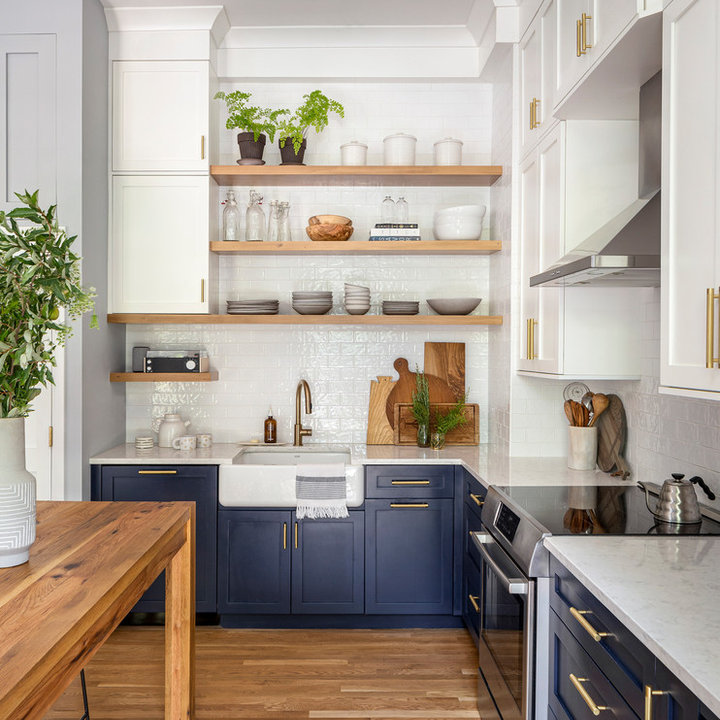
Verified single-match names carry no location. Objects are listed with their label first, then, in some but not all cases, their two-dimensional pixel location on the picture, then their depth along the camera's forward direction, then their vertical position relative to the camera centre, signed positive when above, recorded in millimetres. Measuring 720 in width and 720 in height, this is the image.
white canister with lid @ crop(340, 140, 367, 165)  3891 +1140
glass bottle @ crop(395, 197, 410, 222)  3982 +843
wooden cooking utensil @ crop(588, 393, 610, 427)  3244 -232
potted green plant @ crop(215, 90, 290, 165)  3857 +1281
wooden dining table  1143 -490
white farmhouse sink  3477 -658
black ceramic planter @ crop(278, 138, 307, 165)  3879 +1137
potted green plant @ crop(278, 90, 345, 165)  3803 +1290
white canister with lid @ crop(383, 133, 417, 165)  3871 +1156
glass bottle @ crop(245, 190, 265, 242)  3965 +780
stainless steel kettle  2154 -463
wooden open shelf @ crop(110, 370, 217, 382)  3799 -123
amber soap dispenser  4020 -448
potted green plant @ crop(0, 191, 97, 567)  1547 +49
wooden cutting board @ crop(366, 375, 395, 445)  4047 -351
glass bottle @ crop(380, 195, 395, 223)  3976 +845
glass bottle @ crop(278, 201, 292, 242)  3918 +749
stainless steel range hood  2070 +392
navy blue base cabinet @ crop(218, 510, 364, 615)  3510 -1062
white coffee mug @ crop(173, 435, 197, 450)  3750 -478
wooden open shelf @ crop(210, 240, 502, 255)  3789 +601
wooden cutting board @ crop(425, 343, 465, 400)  4109 -28
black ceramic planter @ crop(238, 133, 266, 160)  3881 +1179
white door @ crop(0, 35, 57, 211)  3414 +1147
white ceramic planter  1548 -331
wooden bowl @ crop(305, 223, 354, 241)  3854 +693
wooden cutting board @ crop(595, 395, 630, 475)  3137 -378
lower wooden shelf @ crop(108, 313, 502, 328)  3768 +196
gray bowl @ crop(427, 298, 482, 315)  3852 +281
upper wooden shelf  3791 +1013
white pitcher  3871 -417
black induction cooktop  2070 -522
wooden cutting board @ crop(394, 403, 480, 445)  3977 -416
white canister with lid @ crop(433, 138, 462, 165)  3895 +1148
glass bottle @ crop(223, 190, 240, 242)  3949 +783
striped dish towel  3457 -690
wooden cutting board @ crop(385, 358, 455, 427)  4077 -199
